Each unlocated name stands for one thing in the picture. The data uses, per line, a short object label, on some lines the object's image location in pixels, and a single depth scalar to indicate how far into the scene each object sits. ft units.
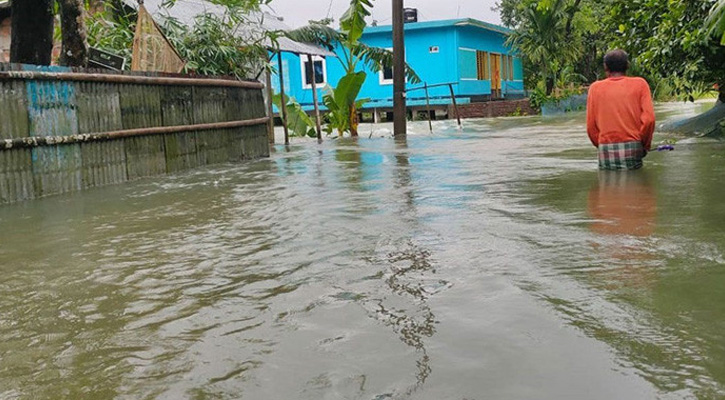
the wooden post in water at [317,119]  59.25
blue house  98.32
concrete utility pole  61.00
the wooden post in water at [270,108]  56.30
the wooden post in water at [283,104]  57.11
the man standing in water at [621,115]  26.55
